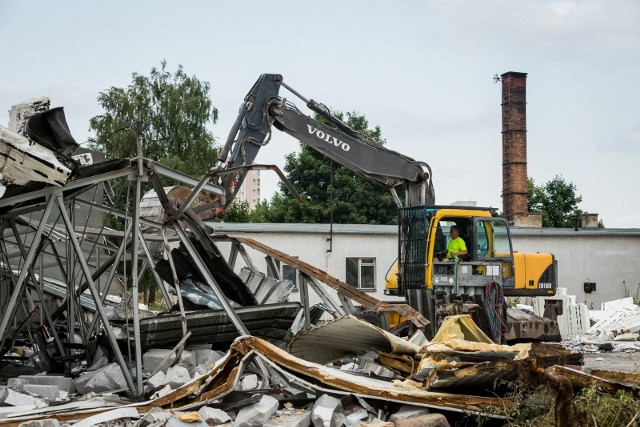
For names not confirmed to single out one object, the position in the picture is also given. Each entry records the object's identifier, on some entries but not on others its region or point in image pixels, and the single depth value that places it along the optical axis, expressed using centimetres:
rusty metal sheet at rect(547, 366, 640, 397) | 867
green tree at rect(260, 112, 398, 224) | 5131
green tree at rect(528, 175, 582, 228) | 5916
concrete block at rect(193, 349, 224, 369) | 1215
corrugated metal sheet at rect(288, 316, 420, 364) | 999
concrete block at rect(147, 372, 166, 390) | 1107
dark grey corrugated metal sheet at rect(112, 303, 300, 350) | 1195
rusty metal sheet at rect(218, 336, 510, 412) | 898
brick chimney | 4556
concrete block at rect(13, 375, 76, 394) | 1134
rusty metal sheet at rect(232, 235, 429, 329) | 1303
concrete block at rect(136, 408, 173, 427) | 872
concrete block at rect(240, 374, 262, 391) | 1094
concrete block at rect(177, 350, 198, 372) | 1193
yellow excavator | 1725
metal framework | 1082
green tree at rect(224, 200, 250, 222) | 5159
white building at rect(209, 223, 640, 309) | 3189
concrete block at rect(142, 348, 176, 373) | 1180
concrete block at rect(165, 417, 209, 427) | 853
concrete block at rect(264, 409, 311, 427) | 903
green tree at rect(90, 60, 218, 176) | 4638
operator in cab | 1745
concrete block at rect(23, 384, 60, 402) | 1079
